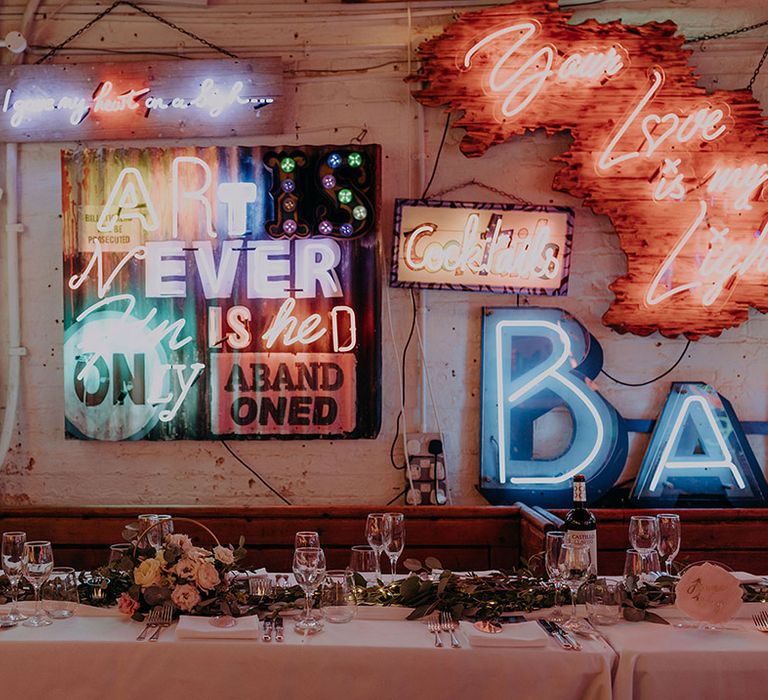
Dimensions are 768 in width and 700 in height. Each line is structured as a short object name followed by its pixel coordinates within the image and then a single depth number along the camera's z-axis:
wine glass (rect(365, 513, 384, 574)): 2.94
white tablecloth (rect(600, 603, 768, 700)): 2.29
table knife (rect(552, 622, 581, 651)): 2.35
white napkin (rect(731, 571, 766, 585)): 2.97
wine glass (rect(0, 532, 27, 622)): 2.55
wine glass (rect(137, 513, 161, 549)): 2.87
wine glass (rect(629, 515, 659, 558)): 2.91
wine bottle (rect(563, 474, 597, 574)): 2.63
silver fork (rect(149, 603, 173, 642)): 2.50
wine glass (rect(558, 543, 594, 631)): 2.52
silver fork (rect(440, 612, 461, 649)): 2.40
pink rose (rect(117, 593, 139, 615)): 2.55
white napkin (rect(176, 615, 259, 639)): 2.40
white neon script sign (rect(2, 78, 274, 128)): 4.68
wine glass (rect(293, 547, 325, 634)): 2.52
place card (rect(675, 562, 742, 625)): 2.50
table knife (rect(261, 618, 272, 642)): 2.41
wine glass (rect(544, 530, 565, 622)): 2.54
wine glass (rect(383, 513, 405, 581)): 2.93
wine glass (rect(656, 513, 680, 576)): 2.91
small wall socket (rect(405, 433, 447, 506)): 4.61
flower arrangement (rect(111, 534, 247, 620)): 2.55
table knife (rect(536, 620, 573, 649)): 2.37
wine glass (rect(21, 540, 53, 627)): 2.53
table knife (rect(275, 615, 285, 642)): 2.40
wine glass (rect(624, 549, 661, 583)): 2.74
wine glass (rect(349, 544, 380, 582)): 2.79
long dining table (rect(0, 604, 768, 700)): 2.30
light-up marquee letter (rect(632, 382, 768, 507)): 4.59
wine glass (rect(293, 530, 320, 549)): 2.67
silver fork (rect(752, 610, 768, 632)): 2.52
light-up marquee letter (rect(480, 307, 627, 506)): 4.62
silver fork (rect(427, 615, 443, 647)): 2.38
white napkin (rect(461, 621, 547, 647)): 2.35
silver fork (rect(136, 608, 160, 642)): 2.47
